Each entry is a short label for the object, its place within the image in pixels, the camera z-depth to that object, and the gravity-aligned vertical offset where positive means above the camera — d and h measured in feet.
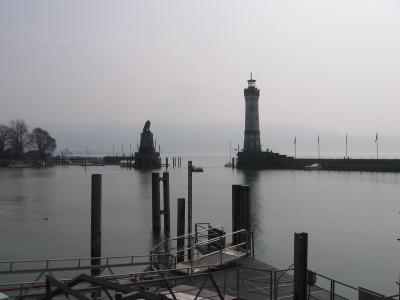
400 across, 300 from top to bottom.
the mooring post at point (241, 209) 59.26 -7.23
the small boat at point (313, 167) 365.20 -7.94
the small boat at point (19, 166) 405.18 -5.54
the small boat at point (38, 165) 429.79 -5.10
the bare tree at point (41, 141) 477.77 +21.76
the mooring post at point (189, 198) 69.41 -6.51
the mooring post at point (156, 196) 84.94 -7.43
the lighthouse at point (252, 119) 358.80 +33.64
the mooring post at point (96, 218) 59.21 -8.32
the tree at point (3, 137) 445.25 +24.95
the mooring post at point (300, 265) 31.37 -8.06
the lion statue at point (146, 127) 364.38 +28.35
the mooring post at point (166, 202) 87.32 -8.98
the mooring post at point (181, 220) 69.31 -10.23
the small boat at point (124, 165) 448.08 -5.93
